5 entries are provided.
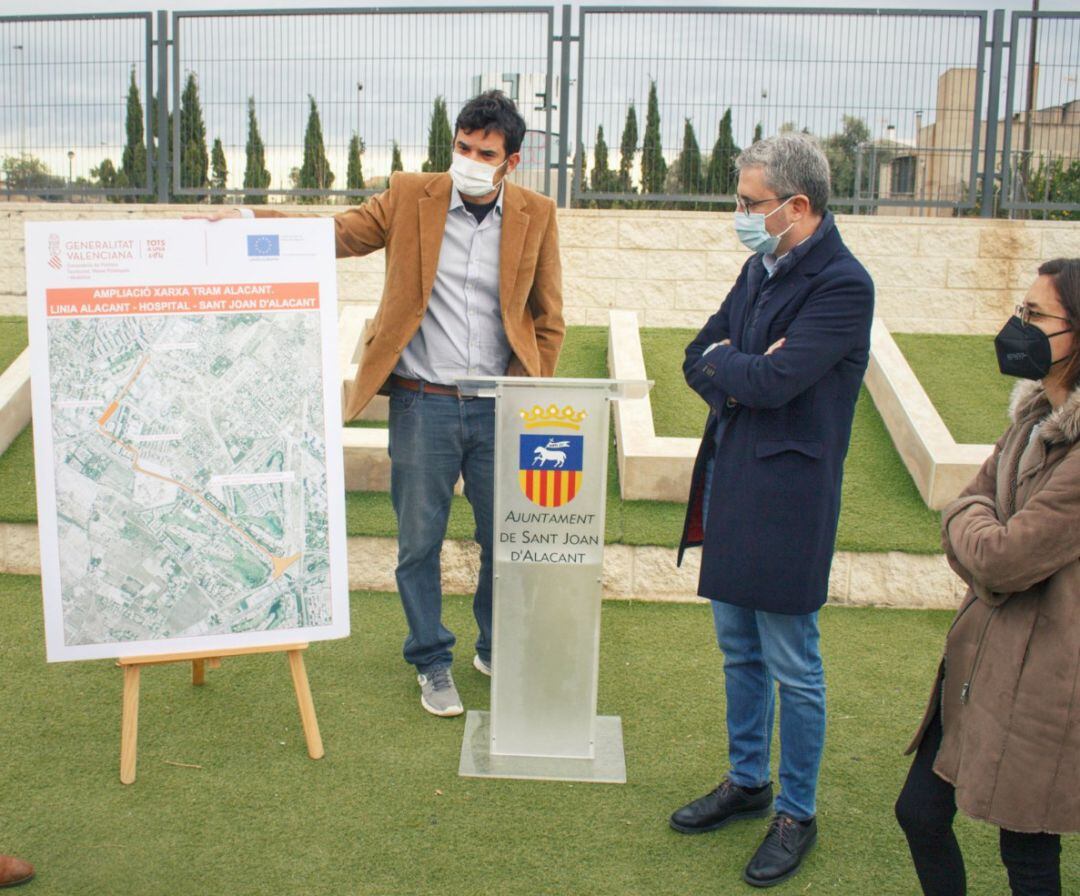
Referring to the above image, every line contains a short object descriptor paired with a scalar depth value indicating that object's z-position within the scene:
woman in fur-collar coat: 2.04
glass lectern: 3.33
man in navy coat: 2.70
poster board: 3.17
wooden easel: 3.29
